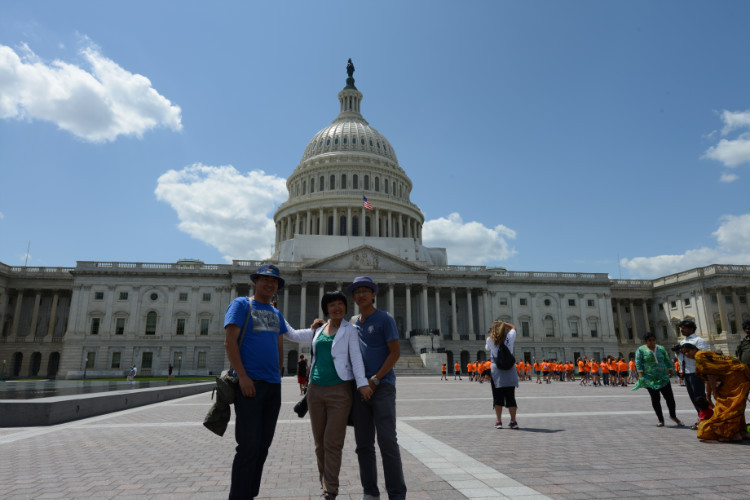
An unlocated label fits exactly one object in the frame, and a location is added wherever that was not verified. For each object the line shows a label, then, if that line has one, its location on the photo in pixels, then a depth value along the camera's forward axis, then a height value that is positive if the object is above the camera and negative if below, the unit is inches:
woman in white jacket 196.9 -14.0
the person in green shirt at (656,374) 414.0 -20.6
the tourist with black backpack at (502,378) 409.4 -22.2
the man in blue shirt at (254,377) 185.2 -8.9
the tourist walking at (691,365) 386.9 -12.5
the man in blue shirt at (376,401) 193.5 -20.1
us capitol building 2255.2 +247.0
